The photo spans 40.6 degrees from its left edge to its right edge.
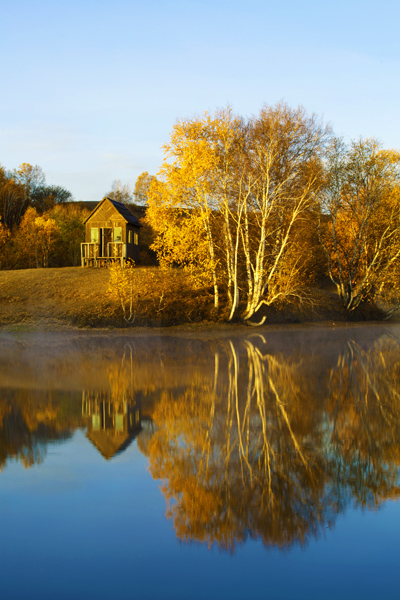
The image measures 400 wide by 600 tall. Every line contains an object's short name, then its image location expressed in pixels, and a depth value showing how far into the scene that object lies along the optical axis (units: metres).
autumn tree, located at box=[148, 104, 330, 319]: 26.22
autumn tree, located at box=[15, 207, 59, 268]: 63.38
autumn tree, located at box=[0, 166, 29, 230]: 78.19
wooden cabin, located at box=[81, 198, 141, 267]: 44.59
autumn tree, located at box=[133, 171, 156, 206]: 97.25
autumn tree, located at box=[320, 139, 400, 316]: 33.16
